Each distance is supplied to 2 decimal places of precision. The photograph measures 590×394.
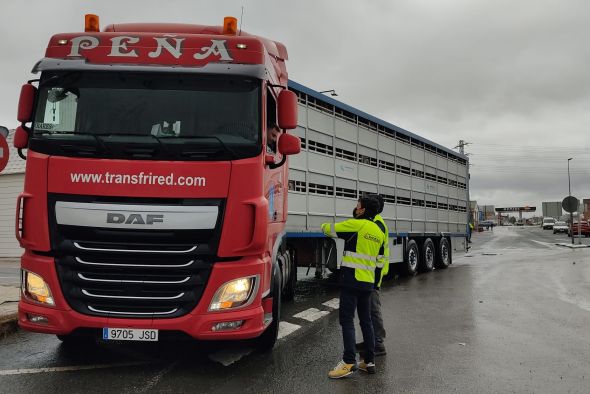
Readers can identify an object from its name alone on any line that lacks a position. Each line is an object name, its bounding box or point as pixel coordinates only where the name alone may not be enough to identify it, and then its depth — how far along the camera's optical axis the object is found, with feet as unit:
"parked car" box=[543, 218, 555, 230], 216.54
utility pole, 166.91
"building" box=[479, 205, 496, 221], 392.92
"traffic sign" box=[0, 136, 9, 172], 21.22
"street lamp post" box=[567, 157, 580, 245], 119.59
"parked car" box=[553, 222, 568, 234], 163.98
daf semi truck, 13.60
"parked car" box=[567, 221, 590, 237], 135.74
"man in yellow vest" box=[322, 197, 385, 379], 15.19
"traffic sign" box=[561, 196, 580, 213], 89.45
